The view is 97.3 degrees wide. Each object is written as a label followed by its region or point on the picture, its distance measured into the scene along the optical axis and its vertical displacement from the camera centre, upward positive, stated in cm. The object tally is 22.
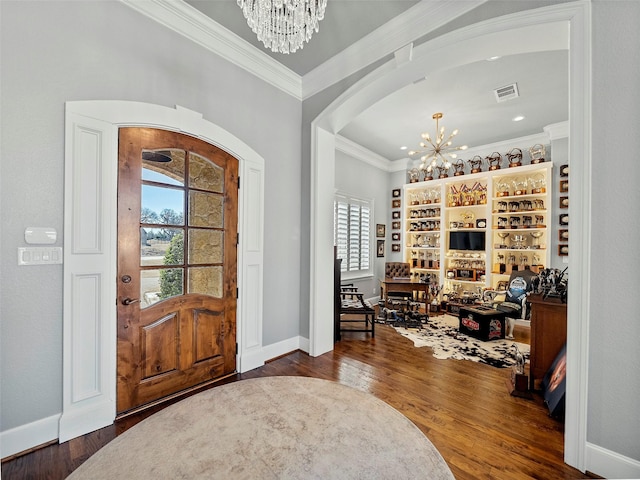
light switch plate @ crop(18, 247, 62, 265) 178 -12
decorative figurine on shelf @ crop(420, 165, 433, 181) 643 +151
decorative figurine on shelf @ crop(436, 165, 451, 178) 627 +155
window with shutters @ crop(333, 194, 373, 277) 568 +14
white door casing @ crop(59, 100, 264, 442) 192 -15
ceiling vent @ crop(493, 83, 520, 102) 357 +195
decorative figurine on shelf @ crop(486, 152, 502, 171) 552 +162
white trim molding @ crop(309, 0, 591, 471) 171 +119
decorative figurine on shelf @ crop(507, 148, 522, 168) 530 +162
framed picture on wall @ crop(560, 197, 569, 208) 473 +67
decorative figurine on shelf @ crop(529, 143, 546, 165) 504 +162
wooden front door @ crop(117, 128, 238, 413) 218 -22
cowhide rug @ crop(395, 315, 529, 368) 334 -139
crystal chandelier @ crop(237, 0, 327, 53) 173 +140
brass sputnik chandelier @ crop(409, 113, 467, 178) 445 +175
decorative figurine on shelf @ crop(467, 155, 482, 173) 575 +161
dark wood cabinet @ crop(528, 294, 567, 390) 246 -81
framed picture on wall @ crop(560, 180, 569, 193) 474 +94
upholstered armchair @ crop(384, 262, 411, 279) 606 -64
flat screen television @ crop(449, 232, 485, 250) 571 +2
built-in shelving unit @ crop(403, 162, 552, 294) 523 +32
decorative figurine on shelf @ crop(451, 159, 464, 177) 600 +159
